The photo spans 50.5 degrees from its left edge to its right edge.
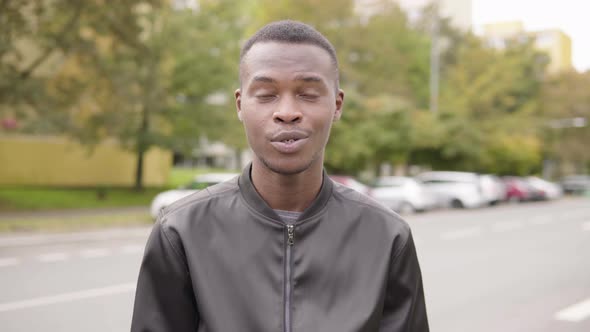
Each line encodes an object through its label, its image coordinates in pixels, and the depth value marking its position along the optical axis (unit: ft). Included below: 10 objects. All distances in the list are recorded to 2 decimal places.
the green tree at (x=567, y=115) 159.33
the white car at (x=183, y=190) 56.22
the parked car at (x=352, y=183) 69.92
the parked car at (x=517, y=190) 115.96
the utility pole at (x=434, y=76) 118.93
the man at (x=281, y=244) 5.16
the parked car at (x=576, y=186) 154.30
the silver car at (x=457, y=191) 92.89
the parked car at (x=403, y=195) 79.00
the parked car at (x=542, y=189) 121.34
